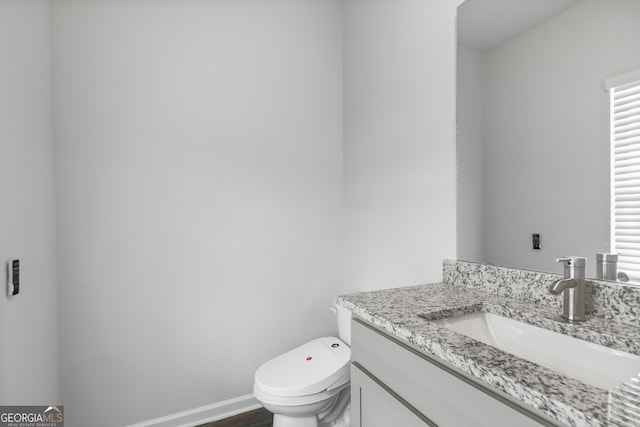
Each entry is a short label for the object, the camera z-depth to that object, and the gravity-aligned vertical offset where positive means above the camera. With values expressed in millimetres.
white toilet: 1415 -812
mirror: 870 +278
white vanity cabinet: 593 -427
